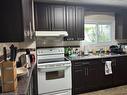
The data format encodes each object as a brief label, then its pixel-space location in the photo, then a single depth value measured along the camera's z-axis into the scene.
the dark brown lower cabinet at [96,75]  2.29
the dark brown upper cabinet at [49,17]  2.31
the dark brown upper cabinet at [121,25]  2.94
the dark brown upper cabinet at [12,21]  0.91
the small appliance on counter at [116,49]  2.81
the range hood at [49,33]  2.10
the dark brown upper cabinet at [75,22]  2.49
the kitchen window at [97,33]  2.94
